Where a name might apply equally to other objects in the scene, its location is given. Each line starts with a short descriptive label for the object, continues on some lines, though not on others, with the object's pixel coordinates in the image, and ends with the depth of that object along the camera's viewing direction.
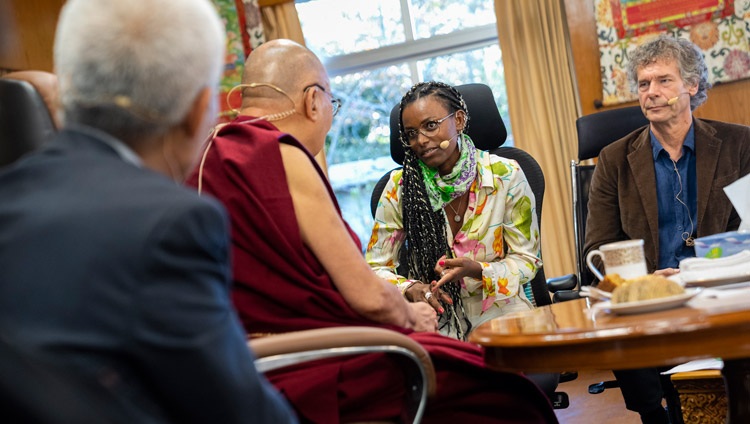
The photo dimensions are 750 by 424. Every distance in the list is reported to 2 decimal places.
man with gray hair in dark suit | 0.83
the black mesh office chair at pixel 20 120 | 1.58
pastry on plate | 1.62
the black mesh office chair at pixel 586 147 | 3.56
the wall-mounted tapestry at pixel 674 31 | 4.76
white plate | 1.58
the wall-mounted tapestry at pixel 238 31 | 5.77
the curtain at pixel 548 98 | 5.34
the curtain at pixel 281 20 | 5.76
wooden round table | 1.42
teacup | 1.80
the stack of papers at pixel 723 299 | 1.50
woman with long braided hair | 2.70
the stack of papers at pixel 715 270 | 1.83
